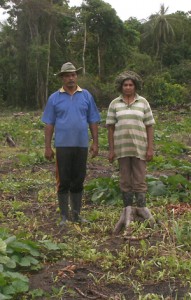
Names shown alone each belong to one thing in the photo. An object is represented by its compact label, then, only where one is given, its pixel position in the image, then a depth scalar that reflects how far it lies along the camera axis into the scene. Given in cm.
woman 520
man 542
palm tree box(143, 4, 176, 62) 4134
